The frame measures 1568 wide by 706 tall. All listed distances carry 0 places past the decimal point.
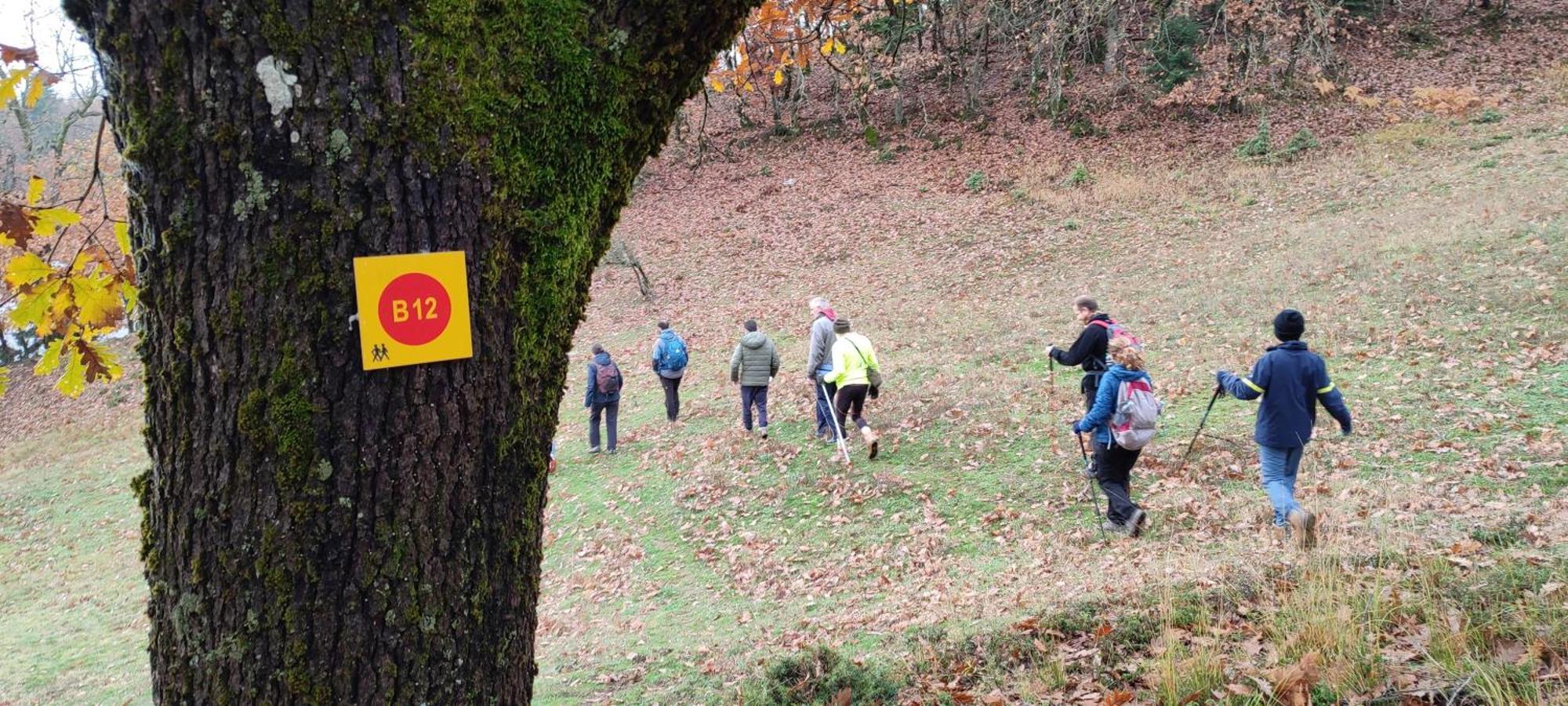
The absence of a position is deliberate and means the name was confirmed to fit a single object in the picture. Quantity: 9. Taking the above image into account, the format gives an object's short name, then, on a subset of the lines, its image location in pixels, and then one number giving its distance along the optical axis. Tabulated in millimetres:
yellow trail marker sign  1691
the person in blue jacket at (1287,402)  5836
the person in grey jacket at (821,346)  10227
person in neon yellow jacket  9617
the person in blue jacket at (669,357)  12117
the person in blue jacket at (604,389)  11750
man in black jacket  7816
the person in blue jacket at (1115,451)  6285
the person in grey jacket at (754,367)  10984
